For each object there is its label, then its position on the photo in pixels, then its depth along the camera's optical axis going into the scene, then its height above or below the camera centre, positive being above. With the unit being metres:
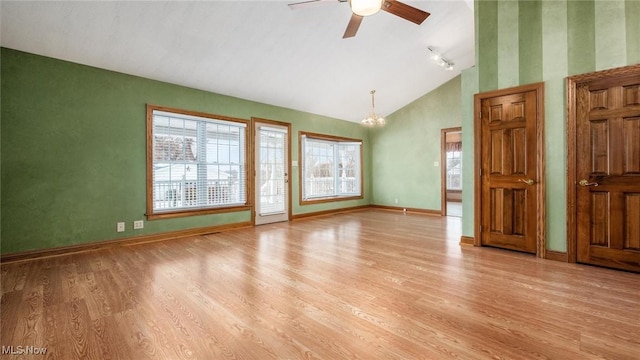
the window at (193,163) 4.48 +0.33
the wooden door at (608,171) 2.85 +0.07
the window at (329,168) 6.84 +0.33
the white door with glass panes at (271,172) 5.73 +0.17
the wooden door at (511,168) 3.42 +0.13
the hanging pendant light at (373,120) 6.16 +1.32
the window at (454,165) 10.54 +0.52
